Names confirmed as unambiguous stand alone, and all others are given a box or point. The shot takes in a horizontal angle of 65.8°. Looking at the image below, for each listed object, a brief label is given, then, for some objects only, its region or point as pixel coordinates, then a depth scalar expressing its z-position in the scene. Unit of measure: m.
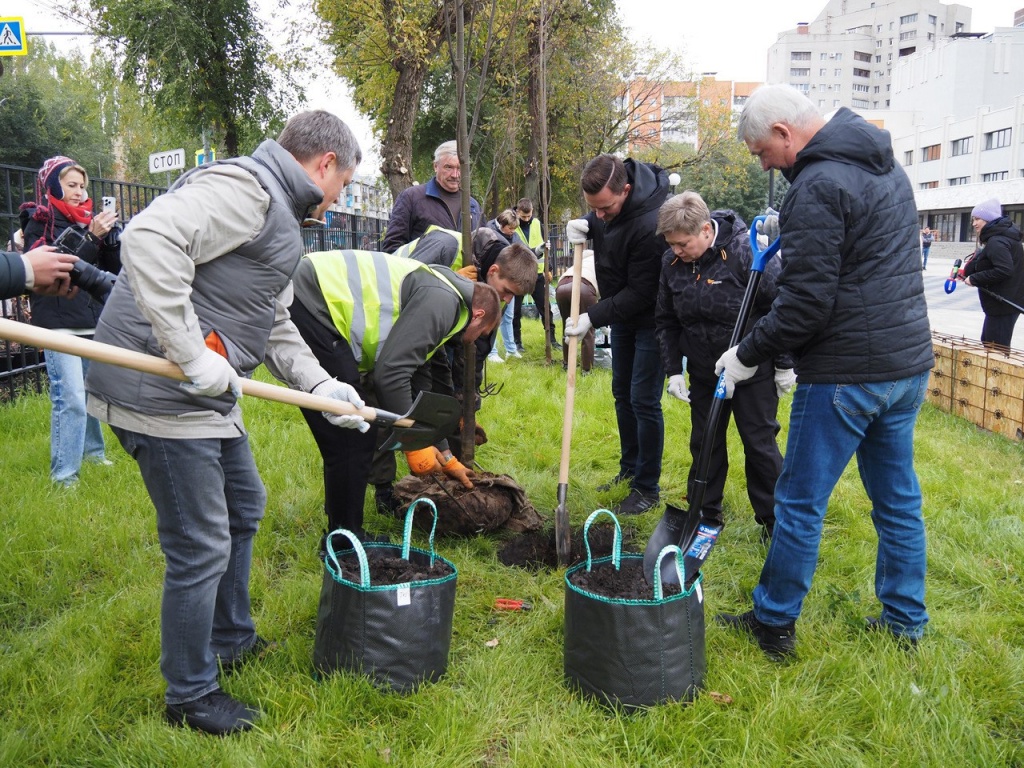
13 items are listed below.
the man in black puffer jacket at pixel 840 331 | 2.54
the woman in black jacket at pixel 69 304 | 4.46
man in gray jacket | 2.01
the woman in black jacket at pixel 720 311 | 3.66
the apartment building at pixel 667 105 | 26.50
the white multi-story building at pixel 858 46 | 115.88
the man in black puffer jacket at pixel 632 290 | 4.21
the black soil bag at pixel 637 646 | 2.47
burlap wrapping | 3.93
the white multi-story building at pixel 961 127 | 50.53
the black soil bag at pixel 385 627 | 2.53
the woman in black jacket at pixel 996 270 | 7.29
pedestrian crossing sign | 7.33
